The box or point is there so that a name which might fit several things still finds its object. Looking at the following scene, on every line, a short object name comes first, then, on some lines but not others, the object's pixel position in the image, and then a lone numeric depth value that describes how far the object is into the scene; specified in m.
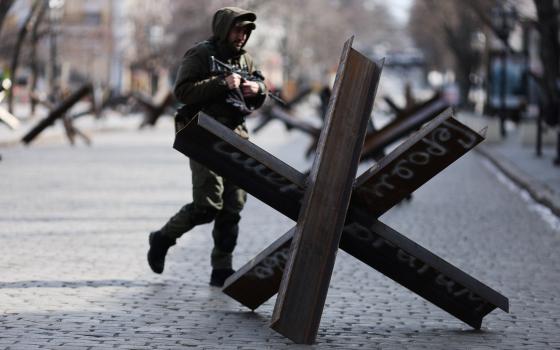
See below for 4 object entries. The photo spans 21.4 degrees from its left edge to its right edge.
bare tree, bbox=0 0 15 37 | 30.55
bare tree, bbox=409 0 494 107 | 67.44
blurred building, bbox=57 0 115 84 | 85.38
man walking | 8.53
